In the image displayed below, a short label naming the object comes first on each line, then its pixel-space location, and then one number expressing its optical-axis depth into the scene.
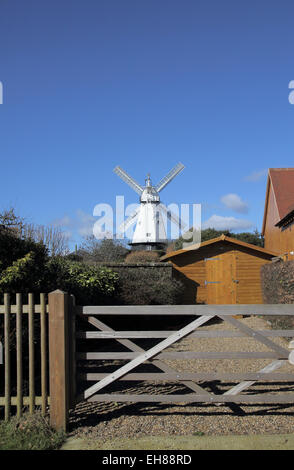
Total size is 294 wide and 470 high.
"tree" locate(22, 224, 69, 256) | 20.95
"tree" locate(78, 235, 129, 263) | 26.41
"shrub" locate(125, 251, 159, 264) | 26.18
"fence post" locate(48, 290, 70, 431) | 4.38
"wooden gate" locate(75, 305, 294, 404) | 4.61
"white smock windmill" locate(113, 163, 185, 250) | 41.59
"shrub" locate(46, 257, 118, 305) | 8.65
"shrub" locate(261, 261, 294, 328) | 9.92
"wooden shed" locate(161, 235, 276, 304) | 16.27
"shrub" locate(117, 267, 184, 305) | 11.96
